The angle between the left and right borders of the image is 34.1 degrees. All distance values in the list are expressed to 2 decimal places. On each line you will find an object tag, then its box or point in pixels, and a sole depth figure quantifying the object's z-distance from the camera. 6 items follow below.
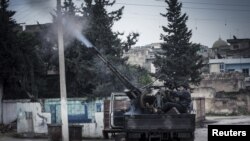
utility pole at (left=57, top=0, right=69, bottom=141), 17.95
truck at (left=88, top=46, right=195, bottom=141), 13.88
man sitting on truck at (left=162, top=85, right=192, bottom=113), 14.71
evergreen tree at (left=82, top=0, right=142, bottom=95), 26.39
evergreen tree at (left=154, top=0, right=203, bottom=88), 39.75
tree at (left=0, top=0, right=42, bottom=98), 28.31
